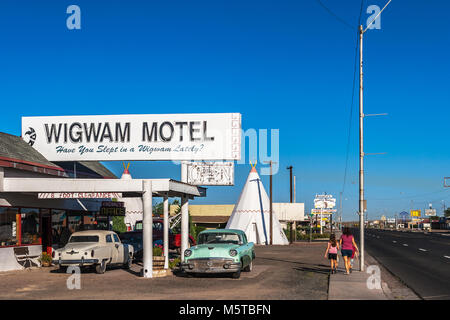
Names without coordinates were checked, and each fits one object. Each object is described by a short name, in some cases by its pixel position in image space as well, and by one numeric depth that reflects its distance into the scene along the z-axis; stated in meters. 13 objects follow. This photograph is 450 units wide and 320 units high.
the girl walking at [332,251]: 17.33
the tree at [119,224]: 41.84
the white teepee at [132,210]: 44.88
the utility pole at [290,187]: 68.88
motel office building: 18.31
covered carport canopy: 16.62
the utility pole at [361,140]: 18.73
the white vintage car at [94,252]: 16.97
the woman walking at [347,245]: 16.97
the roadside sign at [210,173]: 23.62
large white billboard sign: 22.03
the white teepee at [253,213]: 42.25
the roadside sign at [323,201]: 75.56
